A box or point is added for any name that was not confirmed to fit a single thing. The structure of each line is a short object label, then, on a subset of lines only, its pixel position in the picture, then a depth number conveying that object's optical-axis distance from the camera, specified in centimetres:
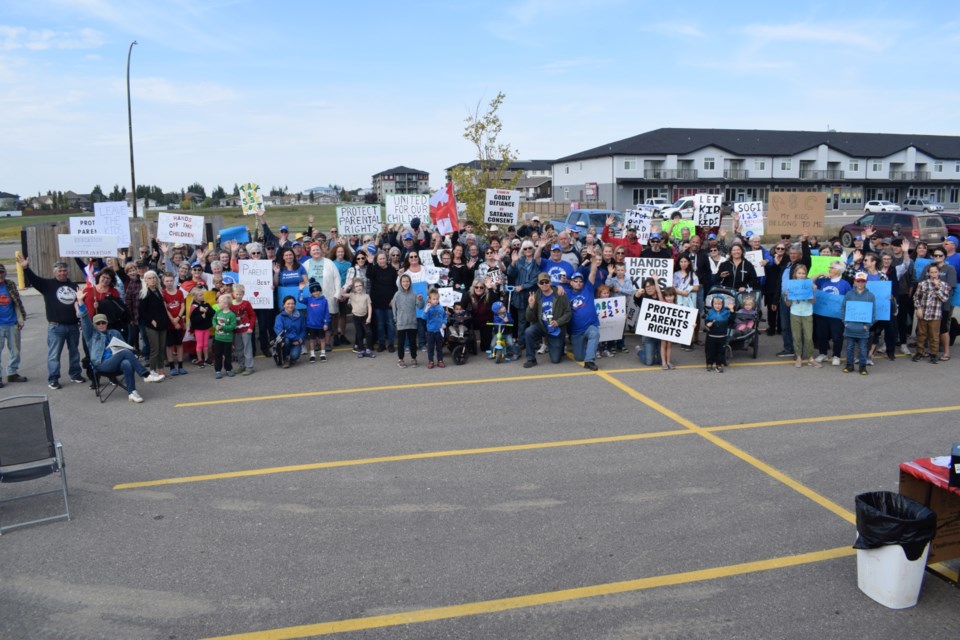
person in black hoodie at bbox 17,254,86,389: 1085
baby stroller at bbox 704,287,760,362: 1191
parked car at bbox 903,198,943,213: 5426
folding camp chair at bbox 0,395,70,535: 627
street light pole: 2972
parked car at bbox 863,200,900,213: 5814
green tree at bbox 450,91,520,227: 2498
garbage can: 470
